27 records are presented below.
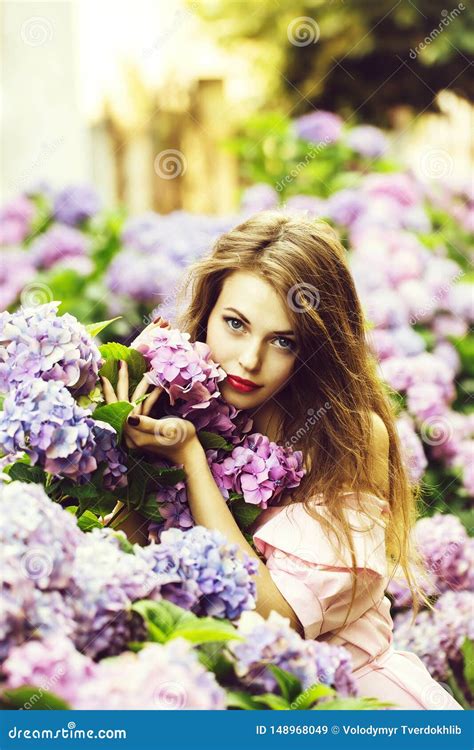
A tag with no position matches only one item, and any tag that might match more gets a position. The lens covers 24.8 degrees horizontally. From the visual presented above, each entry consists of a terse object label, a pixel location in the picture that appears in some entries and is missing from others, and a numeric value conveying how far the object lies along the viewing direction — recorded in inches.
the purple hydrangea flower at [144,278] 179.0
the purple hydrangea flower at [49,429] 67.0
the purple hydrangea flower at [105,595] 57.1
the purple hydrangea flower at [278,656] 59.3
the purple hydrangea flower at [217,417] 78.9
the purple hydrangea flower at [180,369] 76.6
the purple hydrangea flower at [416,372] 147.3
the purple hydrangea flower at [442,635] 114.6
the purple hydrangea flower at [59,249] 201.0
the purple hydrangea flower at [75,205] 214.1
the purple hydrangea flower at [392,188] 206.5
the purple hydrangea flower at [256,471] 79.4
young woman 77.2
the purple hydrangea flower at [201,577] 63.0
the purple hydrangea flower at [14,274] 194.1
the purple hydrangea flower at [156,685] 51.7
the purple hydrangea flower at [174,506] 76.9
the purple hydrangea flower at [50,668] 51.4
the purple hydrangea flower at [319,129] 217.9
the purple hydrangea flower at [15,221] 214.4
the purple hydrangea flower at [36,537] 54.2
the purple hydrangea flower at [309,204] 193.3
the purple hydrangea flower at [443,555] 122.8
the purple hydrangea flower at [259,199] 201.9
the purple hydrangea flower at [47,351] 71.5
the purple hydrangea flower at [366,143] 223.9
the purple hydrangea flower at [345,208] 192.7
